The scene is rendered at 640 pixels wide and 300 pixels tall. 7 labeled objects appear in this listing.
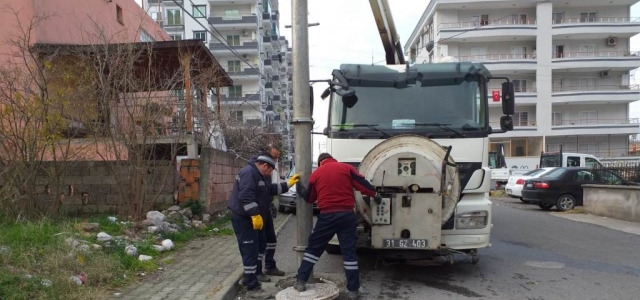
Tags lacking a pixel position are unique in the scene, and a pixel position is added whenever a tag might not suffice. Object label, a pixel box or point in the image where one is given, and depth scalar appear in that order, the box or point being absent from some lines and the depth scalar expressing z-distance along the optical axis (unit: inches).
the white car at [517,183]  717.3
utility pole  235.8
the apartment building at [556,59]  1604.3
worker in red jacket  212.7
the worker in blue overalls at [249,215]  216.4
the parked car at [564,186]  617.9
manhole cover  206.3
